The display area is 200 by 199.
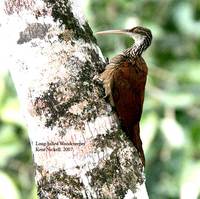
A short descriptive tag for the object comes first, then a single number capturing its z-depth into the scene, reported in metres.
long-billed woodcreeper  5.77
